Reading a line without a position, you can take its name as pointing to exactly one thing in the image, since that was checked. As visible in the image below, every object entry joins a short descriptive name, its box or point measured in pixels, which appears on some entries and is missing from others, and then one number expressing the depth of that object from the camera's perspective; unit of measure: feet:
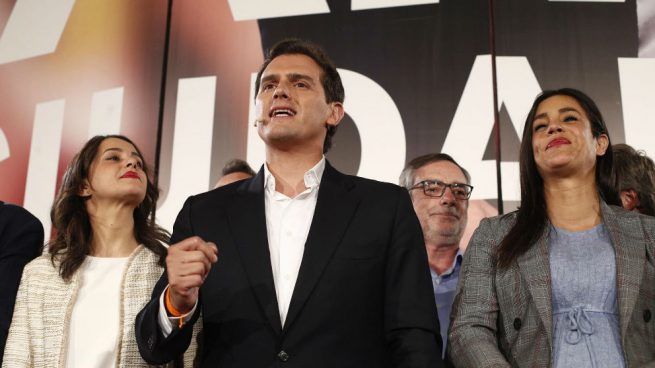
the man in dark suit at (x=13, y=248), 7.91
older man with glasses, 10.19
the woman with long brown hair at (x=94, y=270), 7.50
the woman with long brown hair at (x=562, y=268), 6.32
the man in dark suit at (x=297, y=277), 5.48
